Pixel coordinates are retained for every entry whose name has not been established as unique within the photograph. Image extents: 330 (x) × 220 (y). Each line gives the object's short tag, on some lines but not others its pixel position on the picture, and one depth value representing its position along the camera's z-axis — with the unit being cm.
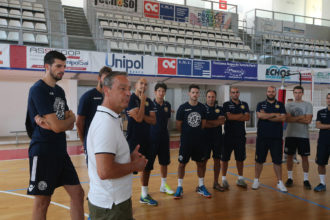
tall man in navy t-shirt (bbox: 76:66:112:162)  297
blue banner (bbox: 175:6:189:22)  1577
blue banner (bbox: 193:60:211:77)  1044
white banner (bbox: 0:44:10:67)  804
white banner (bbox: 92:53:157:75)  920
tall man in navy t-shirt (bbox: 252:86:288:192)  442
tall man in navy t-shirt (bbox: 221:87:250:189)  457
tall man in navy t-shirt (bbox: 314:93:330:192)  444
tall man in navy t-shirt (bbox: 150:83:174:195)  400
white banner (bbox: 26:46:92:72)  841
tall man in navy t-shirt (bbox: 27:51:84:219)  219
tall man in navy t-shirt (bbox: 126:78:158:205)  362
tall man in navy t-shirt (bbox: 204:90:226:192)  437
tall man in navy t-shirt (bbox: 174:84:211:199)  404
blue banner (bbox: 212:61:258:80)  1079
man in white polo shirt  139
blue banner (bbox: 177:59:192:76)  1024
